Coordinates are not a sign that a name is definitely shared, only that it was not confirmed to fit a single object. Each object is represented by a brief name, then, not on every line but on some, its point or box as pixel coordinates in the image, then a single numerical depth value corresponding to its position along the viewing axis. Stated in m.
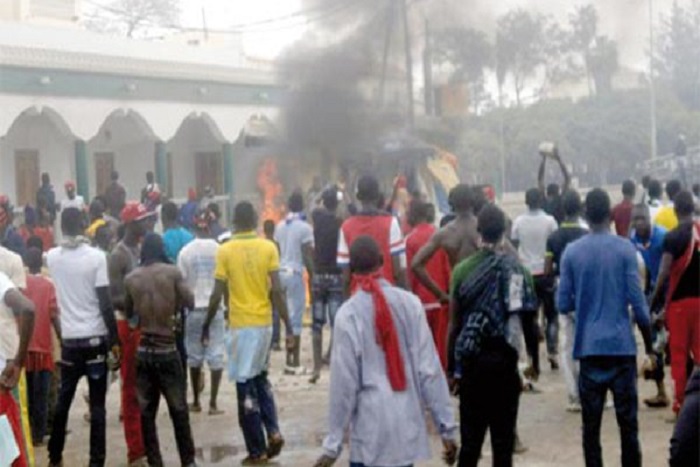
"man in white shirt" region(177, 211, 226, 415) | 10.90
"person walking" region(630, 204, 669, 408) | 10.65
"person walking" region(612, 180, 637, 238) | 14.29
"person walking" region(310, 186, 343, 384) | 12.66
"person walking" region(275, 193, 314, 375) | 13.51
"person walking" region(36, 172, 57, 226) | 21.58
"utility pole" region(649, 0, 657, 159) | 38.23
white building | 24.44
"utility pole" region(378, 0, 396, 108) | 31.61
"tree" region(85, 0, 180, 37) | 55.47
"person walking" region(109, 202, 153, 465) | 9.33
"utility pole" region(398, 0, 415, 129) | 31.28
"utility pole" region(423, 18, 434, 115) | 32.38
